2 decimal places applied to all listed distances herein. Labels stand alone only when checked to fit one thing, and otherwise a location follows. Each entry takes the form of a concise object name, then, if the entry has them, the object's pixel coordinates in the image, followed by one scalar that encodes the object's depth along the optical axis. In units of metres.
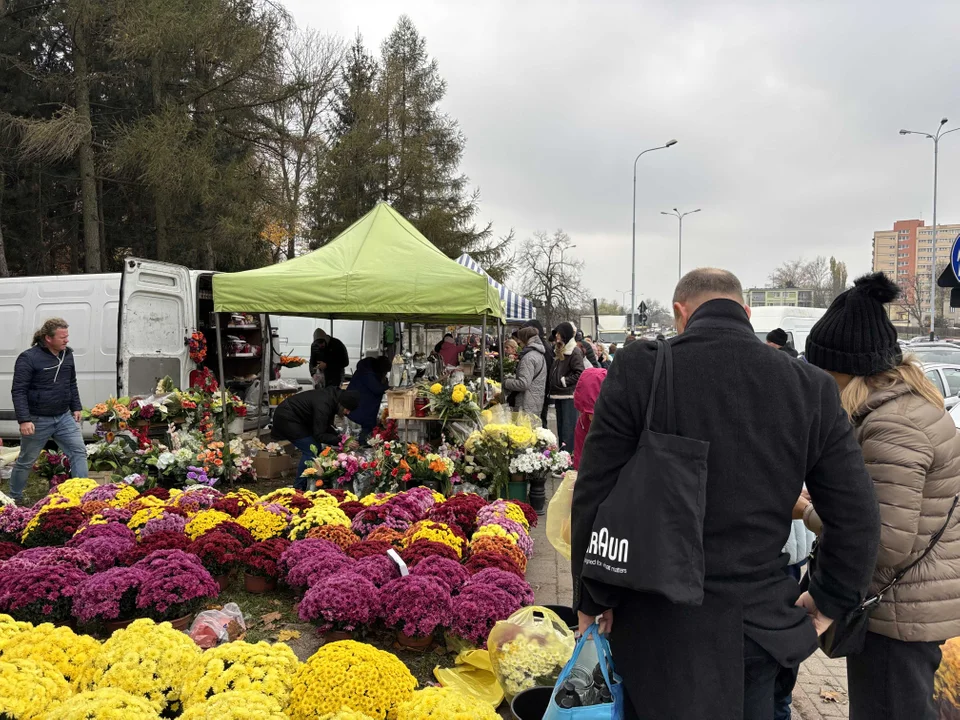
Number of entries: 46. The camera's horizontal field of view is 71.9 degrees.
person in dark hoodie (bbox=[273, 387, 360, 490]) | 6.51
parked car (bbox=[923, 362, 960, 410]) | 9.85
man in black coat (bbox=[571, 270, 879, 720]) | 1.57
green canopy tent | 6.27
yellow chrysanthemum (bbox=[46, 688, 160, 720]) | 2.09
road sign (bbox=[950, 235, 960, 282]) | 5.26
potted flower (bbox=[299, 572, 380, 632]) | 3.29
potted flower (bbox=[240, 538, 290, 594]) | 4.05
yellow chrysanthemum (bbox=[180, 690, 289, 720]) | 2.13
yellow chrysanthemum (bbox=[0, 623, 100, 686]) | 2.52
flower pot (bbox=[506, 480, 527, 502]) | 6.36
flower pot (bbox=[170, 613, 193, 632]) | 3.42
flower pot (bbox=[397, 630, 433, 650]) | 3.35
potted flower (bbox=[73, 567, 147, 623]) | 3.33
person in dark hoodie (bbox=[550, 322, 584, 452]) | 7.39
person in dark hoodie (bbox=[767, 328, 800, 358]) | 7.08
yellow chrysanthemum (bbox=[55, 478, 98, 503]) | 5.26
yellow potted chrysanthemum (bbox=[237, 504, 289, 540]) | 4.42
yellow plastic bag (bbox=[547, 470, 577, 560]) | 2.91
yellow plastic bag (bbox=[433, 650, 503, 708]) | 2.95
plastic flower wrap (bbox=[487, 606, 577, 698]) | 2.72
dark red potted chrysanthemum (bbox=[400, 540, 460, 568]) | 3.79
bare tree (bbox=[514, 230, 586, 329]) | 36.56
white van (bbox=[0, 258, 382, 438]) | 8.17
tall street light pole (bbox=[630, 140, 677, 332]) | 31.76
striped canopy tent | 15.53
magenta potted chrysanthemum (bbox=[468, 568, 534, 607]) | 3.40
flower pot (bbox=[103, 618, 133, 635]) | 3.48
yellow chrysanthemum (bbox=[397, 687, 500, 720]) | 2.26
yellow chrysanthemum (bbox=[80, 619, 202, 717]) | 2.44
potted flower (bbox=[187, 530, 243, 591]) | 3.95
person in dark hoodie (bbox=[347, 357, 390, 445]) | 7.50
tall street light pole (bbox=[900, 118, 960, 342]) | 24.99
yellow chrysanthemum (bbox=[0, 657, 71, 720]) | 2.19
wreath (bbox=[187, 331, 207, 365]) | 8.84
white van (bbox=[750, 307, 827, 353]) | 21.70
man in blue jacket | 6.02
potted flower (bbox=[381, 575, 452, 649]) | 3.22
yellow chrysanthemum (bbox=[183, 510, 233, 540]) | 4.30
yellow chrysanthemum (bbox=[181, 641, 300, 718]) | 2.39
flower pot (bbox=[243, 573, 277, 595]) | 4.19
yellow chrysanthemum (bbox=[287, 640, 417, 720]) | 2.34
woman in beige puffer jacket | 1.86
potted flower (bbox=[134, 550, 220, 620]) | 3.35
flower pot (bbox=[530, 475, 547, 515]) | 6.47
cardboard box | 7.76
